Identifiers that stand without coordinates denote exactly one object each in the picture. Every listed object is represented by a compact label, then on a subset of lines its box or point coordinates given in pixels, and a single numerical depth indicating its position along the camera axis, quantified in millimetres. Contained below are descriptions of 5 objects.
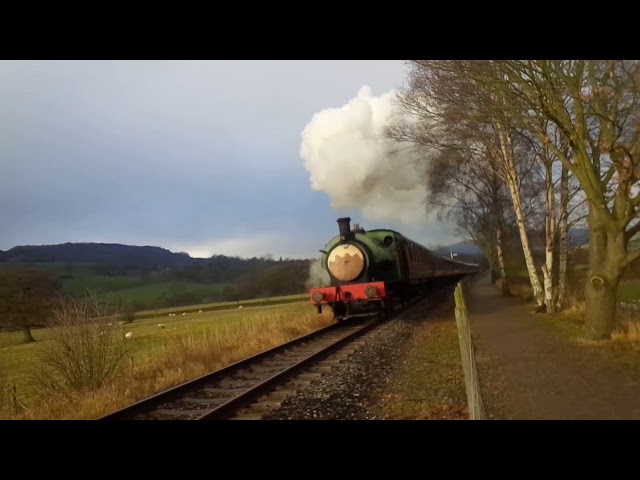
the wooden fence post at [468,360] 4098
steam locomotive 14094
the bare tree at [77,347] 7926
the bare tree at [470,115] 9695
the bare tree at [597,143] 8039
